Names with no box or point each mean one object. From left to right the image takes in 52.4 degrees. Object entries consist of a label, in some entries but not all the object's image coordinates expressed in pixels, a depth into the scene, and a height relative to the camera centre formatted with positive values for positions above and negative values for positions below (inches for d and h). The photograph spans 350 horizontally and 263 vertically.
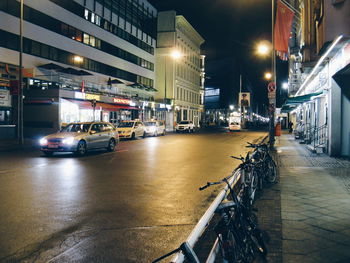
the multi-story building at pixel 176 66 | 2475.4 +402.6
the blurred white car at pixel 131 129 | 1196.7 -33.9
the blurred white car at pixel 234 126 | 2063.2 -31.7
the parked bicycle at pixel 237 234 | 125.3 -44.7
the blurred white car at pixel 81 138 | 634.2 -37.3
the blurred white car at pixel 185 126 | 1888.5 -32.9
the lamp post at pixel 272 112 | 816.7 +20.9
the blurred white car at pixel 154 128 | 1381.6 -33.1
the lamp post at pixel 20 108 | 856.9 +24.3
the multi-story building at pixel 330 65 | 420.2 +98.7
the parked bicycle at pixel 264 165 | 332.7 -45.2
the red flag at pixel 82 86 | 1279.5 +118.5
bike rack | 86.9 -31.5
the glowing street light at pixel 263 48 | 929.7 +191.3
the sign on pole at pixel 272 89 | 773.9 +69.8
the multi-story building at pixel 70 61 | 1107.3 +231.4
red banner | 657.0 +181.4
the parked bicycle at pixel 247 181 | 218.4 -44.1
